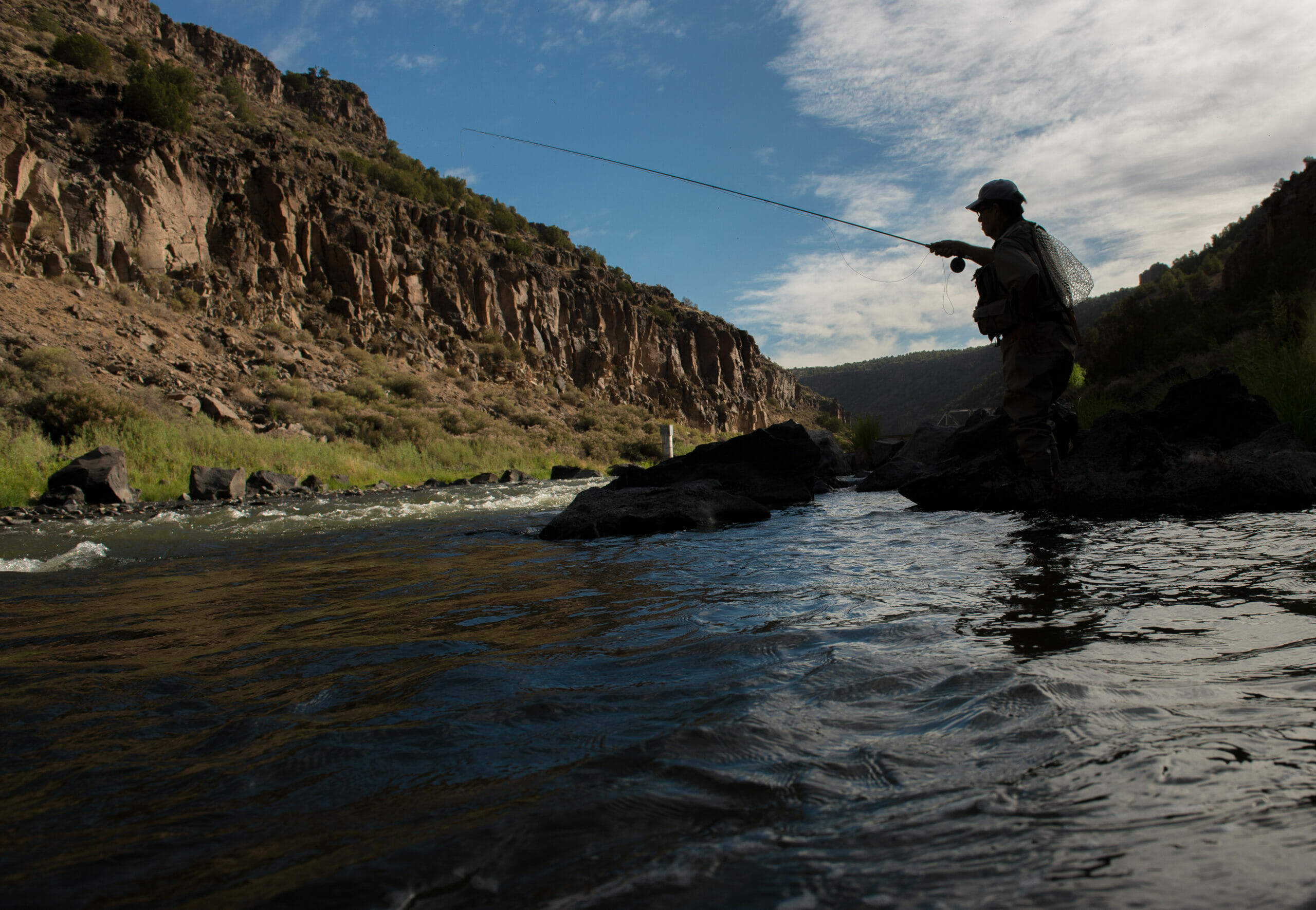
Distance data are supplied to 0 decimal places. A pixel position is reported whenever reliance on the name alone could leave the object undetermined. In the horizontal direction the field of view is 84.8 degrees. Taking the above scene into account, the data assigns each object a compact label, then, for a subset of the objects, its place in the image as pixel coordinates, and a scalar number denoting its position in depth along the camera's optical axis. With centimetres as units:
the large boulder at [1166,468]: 522
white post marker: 3191
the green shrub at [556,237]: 5709
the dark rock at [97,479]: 1151
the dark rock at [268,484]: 1452
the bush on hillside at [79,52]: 2678
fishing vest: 574
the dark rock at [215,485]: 1305
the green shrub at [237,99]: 3244
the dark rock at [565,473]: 2366
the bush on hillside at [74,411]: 1440
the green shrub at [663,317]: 5997
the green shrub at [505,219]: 4916
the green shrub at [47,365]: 1557
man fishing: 568
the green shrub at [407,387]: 2816
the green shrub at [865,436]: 2084
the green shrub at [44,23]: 2886
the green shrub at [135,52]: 3070
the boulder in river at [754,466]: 1010
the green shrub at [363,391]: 2539
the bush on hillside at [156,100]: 2544
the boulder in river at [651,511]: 743
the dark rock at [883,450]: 1898
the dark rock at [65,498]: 1081
